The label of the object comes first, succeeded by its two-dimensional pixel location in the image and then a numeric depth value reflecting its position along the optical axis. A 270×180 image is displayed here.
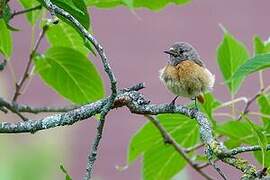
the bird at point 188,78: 5.37
